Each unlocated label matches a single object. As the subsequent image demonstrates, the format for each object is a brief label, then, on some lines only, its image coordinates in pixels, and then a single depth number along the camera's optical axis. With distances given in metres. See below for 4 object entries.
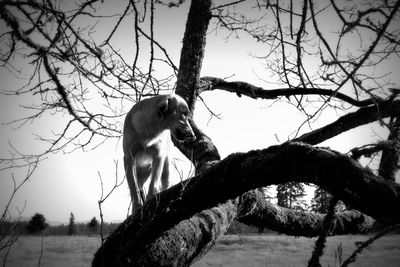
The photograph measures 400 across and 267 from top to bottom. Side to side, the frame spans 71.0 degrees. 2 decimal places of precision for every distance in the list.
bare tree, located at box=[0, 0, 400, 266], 1.36
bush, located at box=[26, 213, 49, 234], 48.41
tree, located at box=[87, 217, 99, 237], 68.16
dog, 4.09
